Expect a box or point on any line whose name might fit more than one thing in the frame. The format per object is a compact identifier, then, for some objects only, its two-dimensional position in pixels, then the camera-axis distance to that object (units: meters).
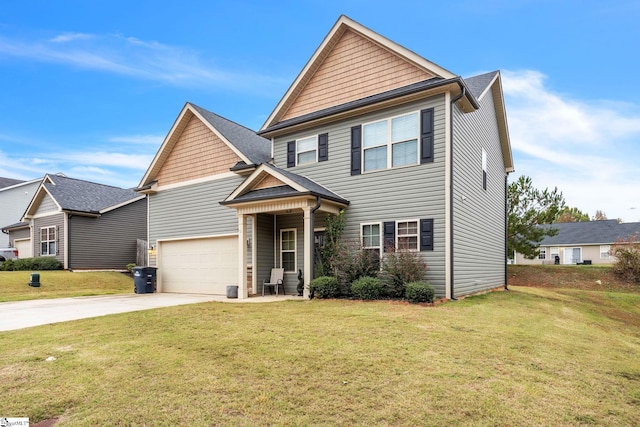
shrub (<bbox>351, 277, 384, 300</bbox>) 10.53
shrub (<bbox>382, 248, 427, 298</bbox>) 10.49
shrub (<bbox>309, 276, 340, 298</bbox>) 11.23
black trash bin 16.14
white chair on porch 13.82
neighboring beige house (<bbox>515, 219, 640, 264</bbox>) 35.41
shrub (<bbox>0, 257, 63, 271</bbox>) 21.11
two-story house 11.14
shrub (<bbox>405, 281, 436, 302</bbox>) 9.76
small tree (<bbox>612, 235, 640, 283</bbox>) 21.38
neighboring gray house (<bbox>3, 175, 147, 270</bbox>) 21.86
